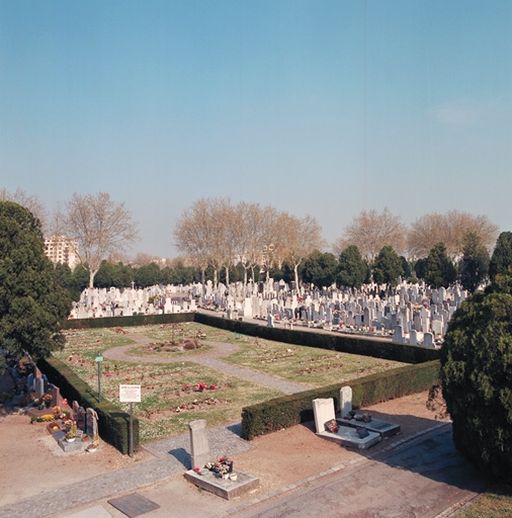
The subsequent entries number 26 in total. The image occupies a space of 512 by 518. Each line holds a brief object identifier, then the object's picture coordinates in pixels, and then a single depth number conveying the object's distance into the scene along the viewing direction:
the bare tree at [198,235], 69.06
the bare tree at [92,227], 57.25
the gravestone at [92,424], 14.55
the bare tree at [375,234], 76.23
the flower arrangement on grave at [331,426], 14.49
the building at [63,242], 58.57
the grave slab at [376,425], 14.23
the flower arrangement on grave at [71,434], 14.35
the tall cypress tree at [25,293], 16.08
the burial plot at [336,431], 13.59
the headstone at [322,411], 14.69
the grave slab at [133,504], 10.22
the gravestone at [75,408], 16.14
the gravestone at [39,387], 19.22
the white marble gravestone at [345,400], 15.95
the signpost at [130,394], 13.34
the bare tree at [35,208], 52.33
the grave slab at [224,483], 10.84
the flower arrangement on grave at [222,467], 11.42
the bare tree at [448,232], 75.67
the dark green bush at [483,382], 10.00
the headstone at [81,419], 15.48
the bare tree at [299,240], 72.25
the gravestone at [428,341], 24.83
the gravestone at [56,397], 18.16
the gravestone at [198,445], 12.11
